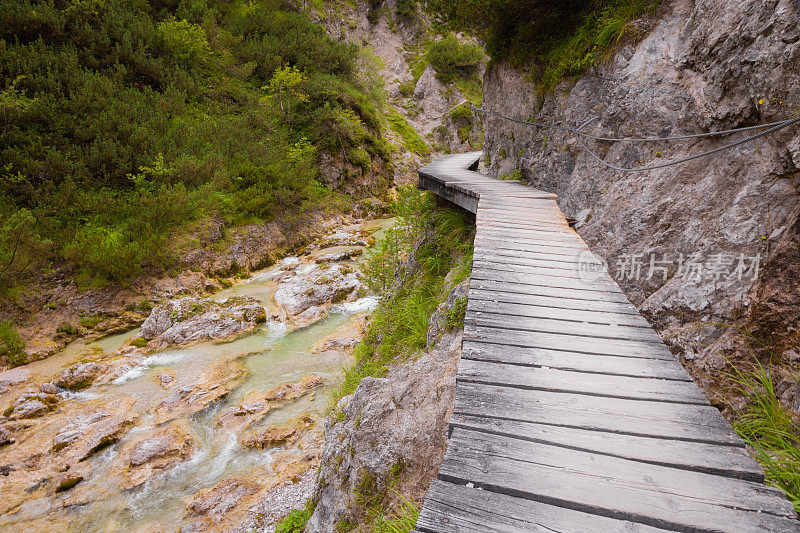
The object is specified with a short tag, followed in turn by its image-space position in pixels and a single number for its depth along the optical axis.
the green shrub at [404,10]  34.59
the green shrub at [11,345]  7.82
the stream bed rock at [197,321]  8.95
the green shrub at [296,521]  4.34
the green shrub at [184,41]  16.33
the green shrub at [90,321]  9.26
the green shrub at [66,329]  8.89
